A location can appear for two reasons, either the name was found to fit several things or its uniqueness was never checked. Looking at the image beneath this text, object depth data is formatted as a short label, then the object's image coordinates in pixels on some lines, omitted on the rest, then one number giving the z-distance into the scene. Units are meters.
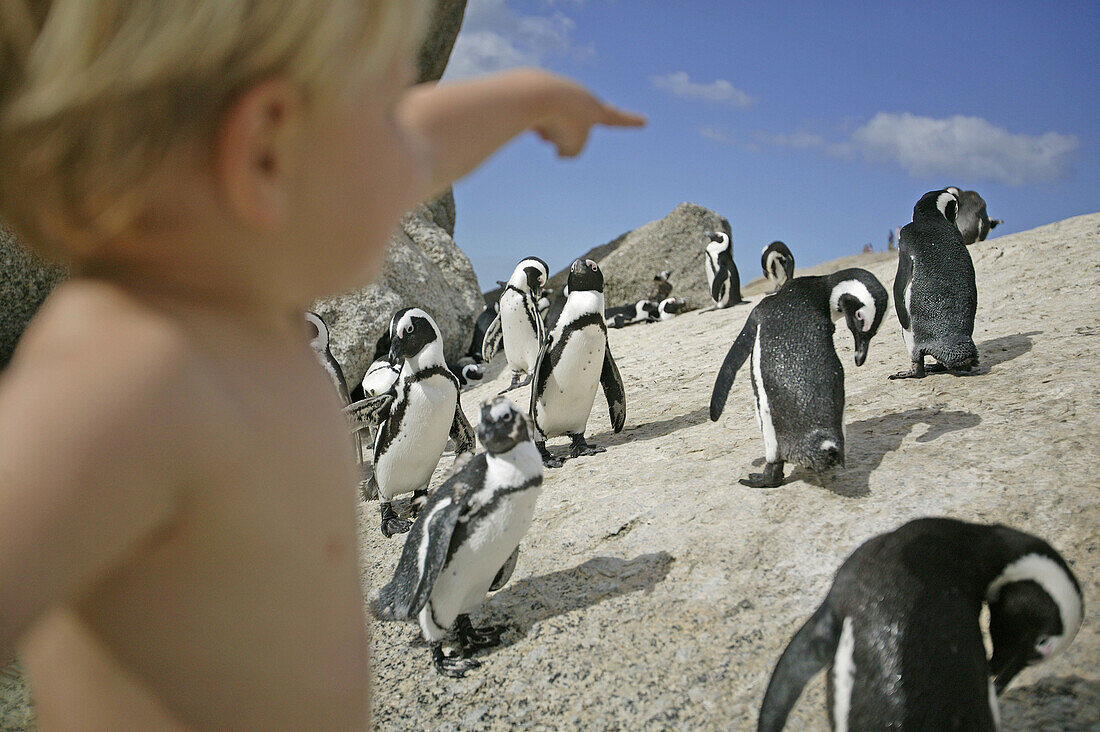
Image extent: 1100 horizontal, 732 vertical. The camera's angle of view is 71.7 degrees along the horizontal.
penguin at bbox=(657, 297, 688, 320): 9.30
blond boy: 0.36
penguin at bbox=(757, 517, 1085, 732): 1.15
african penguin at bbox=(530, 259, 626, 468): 4.15
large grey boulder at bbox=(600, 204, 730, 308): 12.05
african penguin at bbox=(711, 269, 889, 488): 2.66
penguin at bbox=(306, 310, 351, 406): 4.61
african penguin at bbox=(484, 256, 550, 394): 6.90
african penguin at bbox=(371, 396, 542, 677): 2.06
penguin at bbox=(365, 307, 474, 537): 3.70
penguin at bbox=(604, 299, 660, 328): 9.45
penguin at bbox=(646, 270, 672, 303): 10.61
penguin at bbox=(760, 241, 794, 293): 9.08
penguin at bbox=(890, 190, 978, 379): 3.70
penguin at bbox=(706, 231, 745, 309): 9.55
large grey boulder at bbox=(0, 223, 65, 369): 5.20
